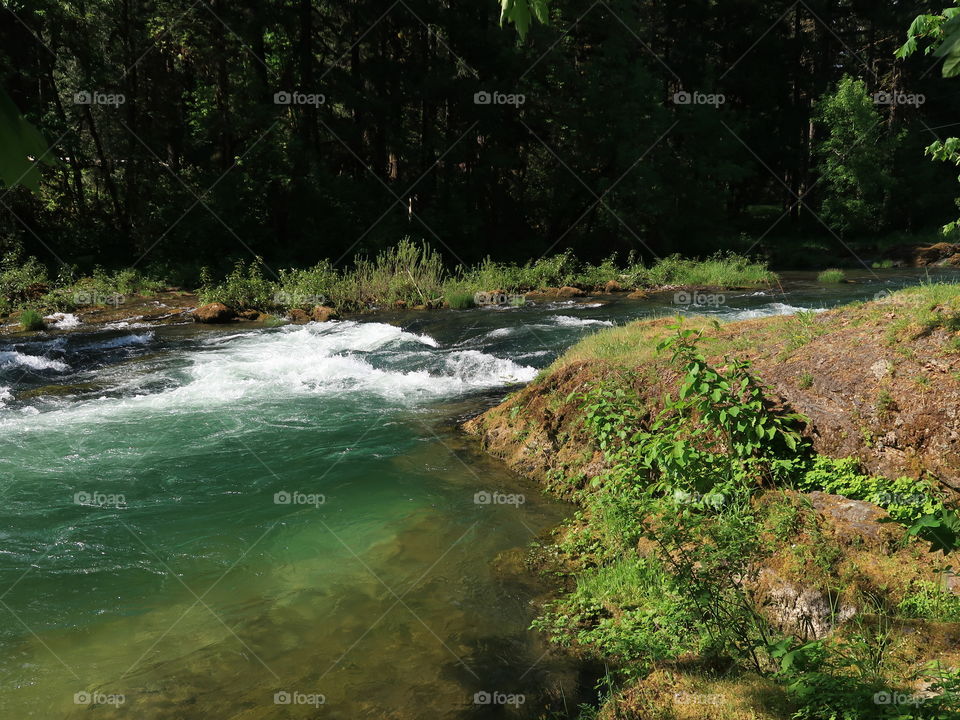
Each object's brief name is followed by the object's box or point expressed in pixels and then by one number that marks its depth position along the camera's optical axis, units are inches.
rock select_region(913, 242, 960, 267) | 1128.8
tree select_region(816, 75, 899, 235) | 1407.5
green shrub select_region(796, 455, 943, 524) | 173.2
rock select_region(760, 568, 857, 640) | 159.0
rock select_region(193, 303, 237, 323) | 698.8
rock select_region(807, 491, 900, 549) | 177.2
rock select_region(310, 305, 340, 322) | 704.4
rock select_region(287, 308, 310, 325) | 701.6
